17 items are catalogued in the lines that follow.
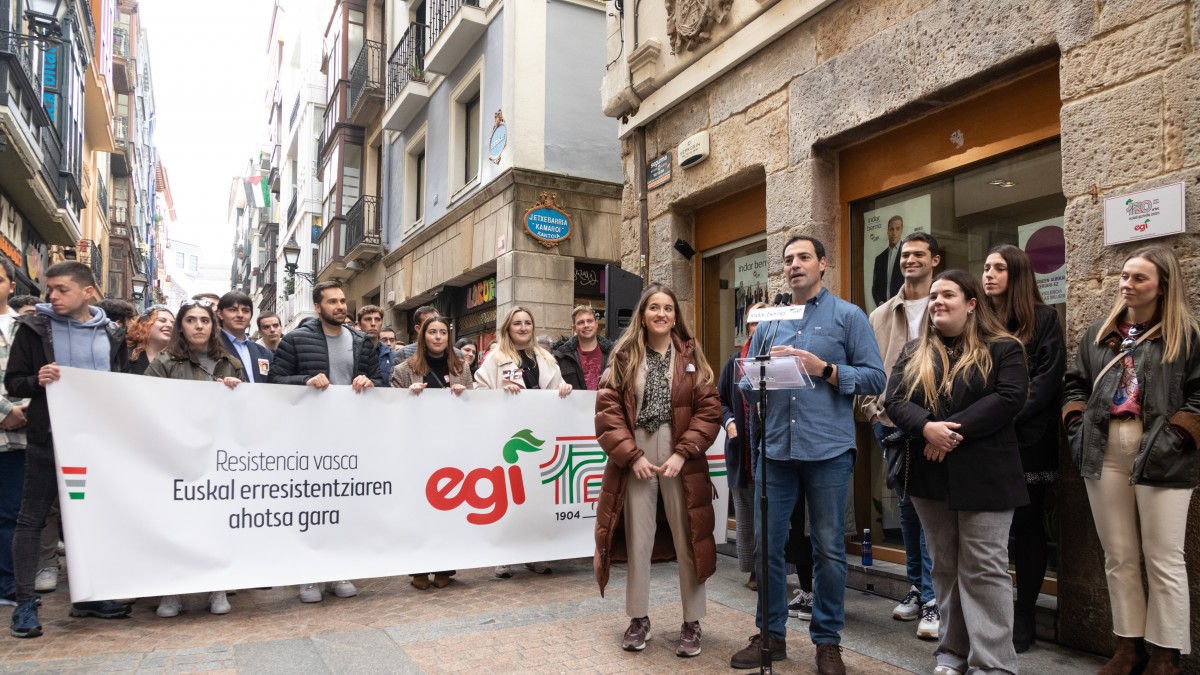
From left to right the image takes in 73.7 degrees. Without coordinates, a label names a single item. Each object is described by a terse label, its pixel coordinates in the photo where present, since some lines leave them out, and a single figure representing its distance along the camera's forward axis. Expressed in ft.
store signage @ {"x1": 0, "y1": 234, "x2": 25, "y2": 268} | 41.37
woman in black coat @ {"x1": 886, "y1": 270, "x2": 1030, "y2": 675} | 10.69
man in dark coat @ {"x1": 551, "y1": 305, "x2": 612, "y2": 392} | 20.62
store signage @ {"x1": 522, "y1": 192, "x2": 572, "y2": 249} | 39.81
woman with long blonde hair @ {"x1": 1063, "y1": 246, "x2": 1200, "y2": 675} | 10.53
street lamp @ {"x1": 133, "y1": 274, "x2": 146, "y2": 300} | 142.72
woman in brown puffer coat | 12.87
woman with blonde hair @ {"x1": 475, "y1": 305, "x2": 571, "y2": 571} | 19.39
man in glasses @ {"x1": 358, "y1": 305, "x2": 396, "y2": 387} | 26.02
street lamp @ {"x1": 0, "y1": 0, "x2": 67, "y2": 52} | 33.91
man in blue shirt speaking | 11.75
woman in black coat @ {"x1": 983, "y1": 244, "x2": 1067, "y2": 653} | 12.59
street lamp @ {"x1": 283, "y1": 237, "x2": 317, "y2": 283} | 75.25
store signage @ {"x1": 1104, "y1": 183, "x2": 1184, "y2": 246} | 12.09
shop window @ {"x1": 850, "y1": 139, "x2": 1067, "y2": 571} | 15.35
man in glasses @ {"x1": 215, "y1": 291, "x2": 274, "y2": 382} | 18.07
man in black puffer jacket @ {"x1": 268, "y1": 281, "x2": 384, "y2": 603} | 17.19
